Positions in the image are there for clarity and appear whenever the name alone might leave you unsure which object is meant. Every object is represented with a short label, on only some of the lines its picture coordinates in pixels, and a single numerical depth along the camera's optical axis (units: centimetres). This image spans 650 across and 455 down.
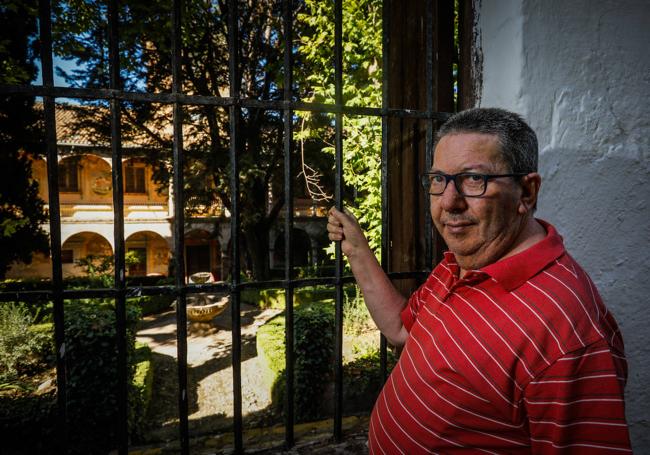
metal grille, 125
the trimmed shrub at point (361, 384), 563
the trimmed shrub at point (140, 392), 507
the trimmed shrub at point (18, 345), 647
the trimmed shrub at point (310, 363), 566
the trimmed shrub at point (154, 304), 1363
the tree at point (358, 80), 625
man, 85
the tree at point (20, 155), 1028
